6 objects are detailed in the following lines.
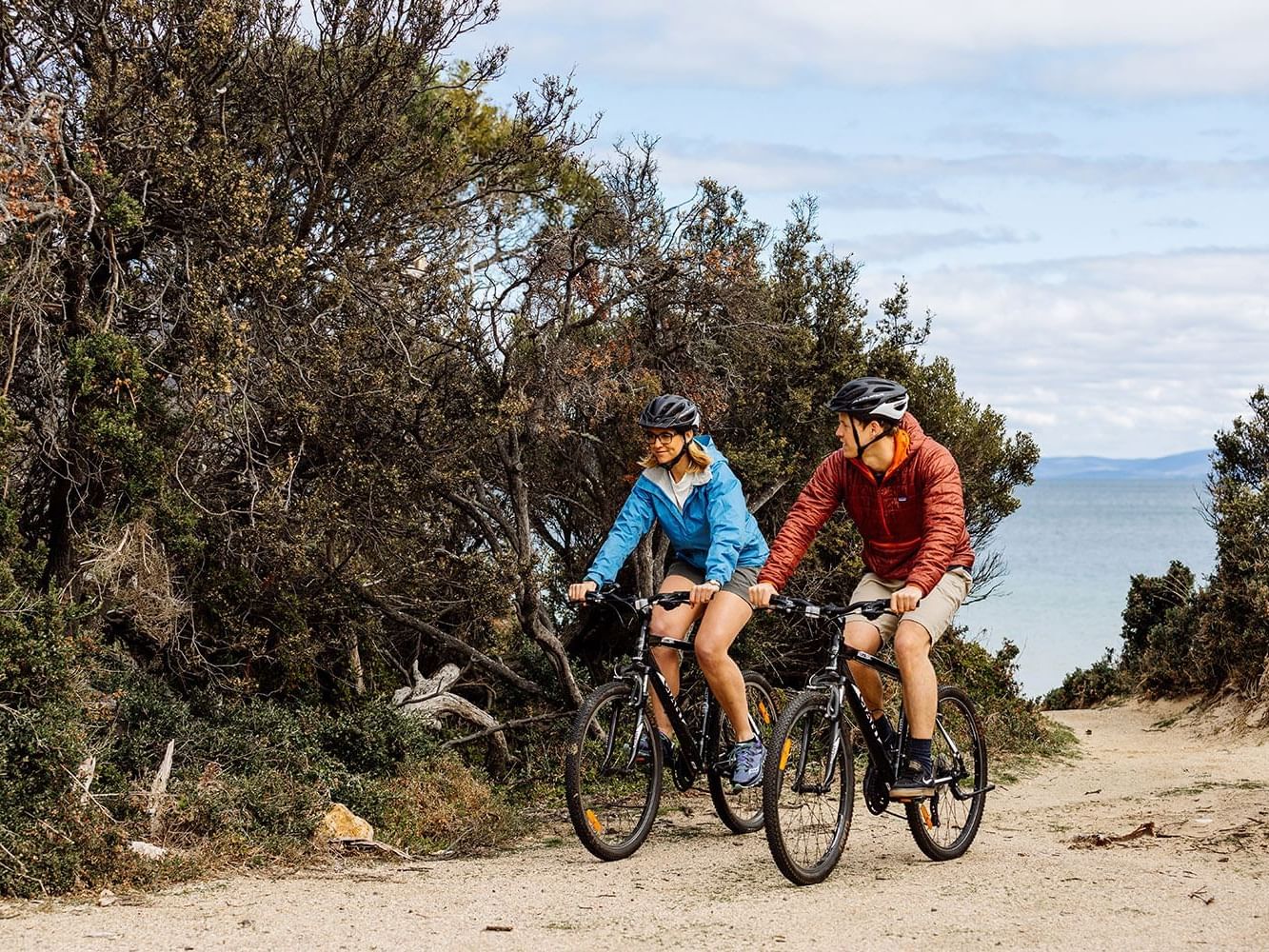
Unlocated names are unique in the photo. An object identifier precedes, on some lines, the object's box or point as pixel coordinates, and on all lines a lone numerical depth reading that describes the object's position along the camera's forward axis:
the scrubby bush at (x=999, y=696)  12.34
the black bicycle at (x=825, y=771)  6.49
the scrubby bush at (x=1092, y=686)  17.95
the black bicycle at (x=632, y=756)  7.12
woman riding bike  7.31
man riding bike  6.74
